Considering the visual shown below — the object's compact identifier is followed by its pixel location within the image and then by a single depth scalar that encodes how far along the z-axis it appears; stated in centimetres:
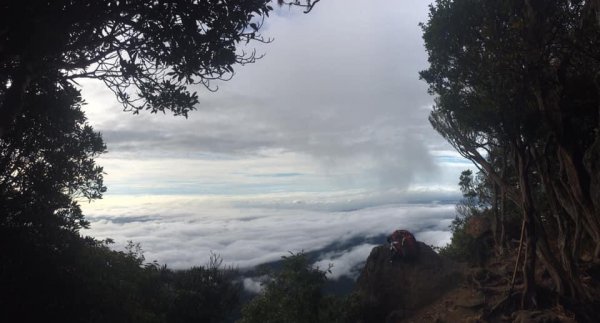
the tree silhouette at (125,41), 648
